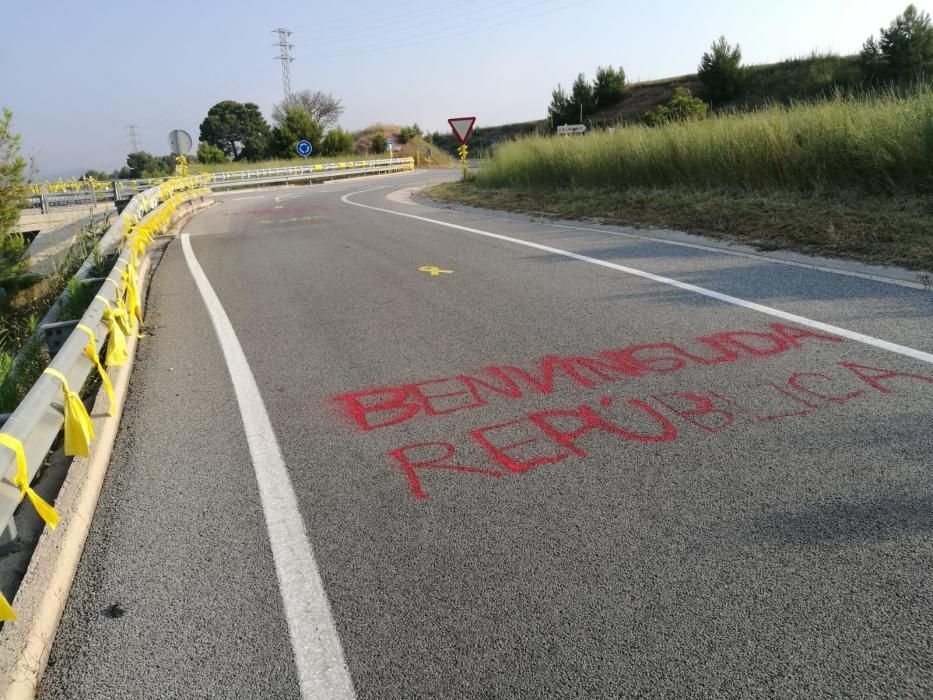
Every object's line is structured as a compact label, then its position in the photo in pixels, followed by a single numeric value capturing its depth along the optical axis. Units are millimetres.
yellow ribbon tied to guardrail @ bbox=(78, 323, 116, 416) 4297
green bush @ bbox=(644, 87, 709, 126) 24069
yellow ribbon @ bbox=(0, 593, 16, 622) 2266
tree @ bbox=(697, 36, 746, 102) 52656
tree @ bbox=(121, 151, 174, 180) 89188
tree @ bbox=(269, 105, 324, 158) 57188
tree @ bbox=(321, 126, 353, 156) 57875
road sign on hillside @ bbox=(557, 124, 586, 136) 23400
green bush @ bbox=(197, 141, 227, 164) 61188
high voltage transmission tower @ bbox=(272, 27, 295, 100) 73562
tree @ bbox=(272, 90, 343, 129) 86938
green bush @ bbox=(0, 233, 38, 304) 12086
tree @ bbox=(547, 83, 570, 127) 56125
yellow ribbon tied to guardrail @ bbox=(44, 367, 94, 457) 3428
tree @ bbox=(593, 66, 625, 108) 61812
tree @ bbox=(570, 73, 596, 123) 57950
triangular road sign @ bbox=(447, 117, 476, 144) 23391
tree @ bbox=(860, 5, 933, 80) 41344
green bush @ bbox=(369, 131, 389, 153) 66750
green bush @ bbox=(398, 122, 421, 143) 71438
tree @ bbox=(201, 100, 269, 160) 100875
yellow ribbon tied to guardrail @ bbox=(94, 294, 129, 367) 5051
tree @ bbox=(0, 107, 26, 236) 11648
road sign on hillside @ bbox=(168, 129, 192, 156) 22594
